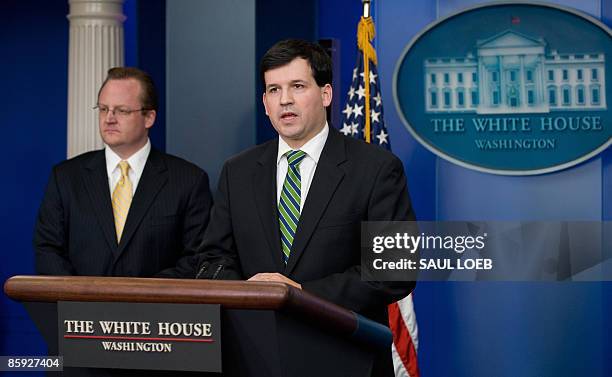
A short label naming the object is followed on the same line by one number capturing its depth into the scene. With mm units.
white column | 5301
